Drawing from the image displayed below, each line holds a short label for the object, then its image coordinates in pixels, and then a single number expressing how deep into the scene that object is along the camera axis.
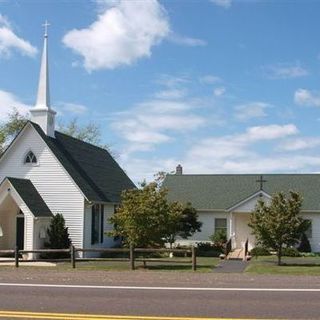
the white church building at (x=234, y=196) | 39.66
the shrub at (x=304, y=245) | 38.22
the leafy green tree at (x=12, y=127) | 62.22
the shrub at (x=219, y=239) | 38.34
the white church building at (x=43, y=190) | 31.77
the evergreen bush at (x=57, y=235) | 31.88
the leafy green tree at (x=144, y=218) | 26.27
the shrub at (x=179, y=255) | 34.38
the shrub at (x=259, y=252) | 36.07
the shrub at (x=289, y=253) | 35.66
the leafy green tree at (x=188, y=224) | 36.75
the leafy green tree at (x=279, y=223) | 28.47
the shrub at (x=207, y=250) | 36.19
